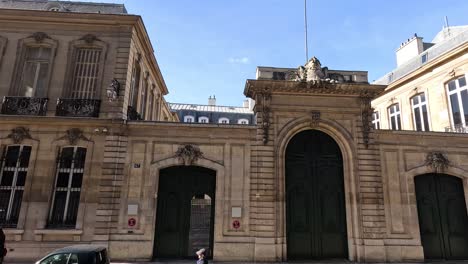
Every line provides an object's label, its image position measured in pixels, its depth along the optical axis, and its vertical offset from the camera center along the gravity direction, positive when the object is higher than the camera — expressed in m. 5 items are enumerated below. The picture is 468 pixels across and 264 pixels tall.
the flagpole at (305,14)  14.88 +9.37
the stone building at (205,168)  11.52 +1.63
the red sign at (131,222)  11.42 -0.59
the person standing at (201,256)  6.71 -1.04
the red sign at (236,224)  11.70 -0.57
